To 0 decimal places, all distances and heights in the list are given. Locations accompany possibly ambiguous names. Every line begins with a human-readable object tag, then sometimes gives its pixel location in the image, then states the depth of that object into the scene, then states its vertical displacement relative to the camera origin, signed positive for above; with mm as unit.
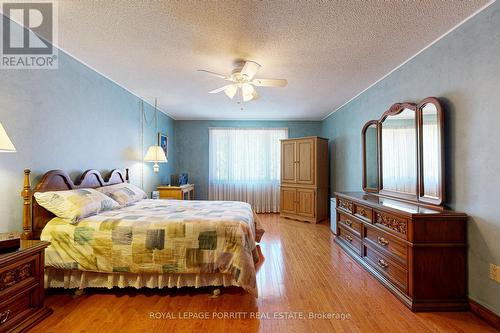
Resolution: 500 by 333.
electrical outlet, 1715 -770
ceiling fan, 2514 +1010
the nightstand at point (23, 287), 1533 -811
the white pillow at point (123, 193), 2893 -295
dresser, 1947 -760
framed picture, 4950 +636
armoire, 4914 -207
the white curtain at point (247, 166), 5930 +96
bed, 2072 -713
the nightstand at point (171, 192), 4566 -425
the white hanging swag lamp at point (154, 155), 4023 +260
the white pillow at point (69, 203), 2121 -303
